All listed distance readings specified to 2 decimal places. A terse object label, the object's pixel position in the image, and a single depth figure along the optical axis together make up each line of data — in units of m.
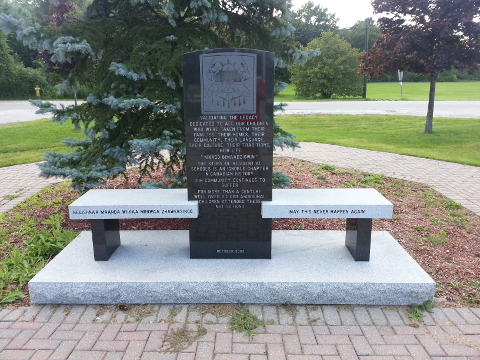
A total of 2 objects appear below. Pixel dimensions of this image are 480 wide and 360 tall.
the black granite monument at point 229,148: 3.63
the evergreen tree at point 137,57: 4.54
